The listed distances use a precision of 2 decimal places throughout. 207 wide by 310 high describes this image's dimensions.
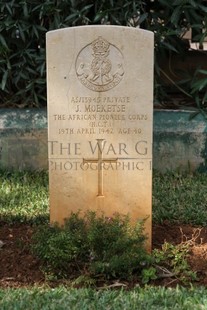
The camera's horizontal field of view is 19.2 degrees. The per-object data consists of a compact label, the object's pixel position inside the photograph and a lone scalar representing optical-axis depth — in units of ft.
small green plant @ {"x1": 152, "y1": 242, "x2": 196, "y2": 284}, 12.59
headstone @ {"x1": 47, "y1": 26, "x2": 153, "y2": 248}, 12.84
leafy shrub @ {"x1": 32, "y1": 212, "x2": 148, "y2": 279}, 12.31
